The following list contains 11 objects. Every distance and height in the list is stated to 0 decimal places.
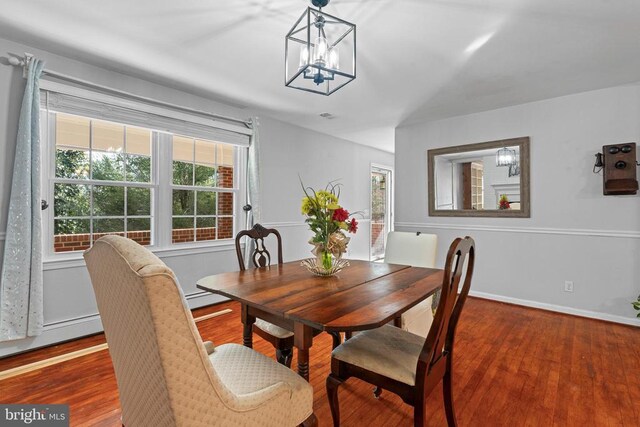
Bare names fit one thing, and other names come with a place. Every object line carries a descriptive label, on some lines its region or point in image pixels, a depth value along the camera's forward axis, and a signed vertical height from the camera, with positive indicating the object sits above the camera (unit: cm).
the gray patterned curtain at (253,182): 389 +38
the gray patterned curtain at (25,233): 230 -16
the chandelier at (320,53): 162 +104
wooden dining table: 125 -40
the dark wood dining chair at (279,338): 180 -73
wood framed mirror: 371 +43
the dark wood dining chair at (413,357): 127 -66
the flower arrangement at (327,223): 182 -6
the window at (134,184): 267 +28
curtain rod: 233 +110
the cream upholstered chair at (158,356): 77 -39
